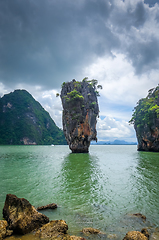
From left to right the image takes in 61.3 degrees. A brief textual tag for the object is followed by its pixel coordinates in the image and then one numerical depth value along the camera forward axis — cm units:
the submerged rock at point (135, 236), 425
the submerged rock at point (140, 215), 617
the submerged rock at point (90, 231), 501
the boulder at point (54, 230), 454
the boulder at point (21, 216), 487
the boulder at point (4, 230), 446
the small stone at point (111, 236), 482
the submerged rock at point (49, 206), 698
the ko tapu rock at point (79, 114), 3734
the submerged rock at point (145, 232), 474
